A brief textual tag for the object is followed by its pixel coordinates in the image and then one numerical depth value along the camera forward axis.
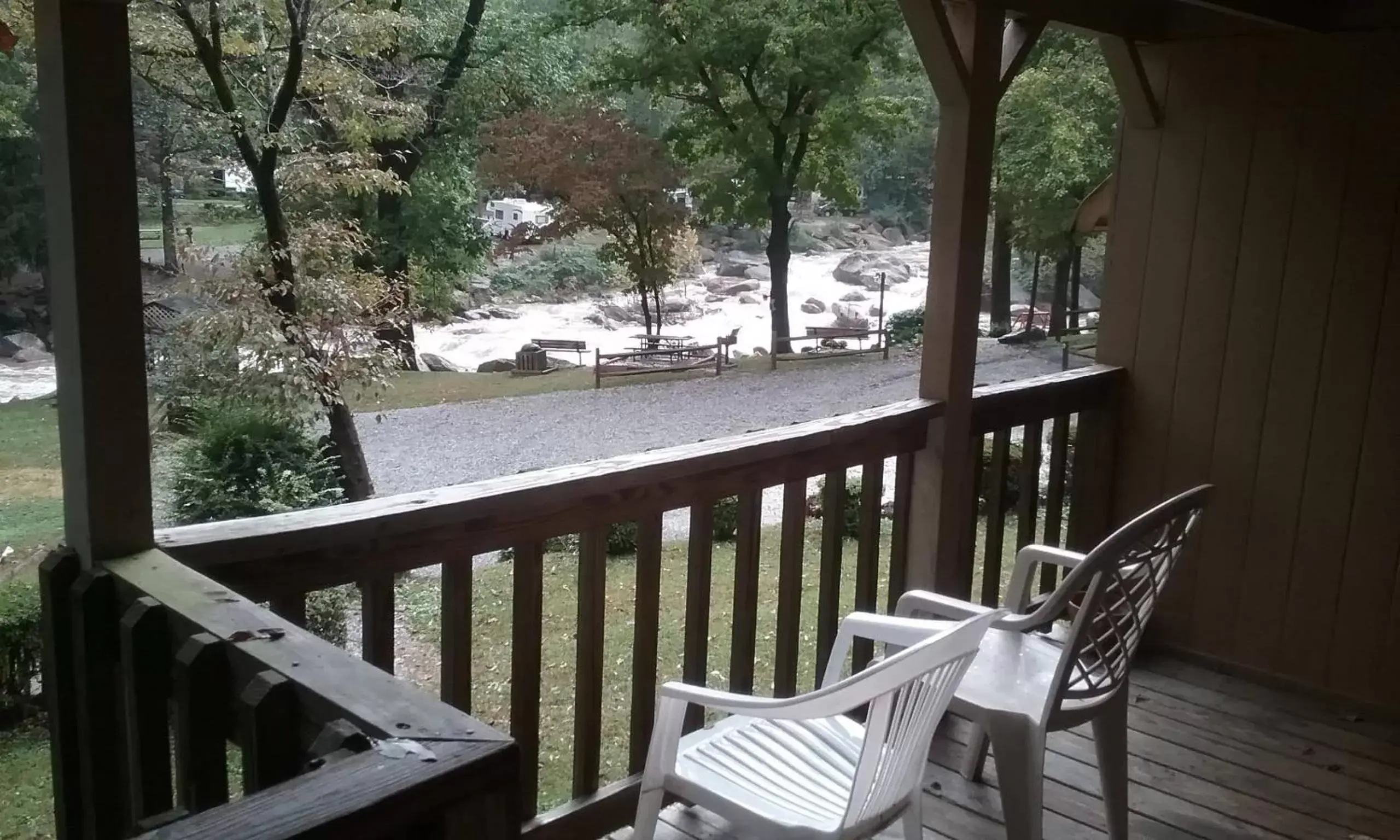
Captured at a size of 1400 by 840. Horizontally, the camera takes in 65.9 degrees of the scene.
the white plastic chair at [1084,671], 1.90
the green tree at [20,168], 4.02
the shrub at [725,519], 6.32
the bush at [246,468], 5.14
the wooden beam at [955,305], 2.47
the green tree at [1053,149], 6.73
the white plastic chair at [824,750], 1.49
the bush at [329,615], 4.82
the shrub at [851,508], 6.58
